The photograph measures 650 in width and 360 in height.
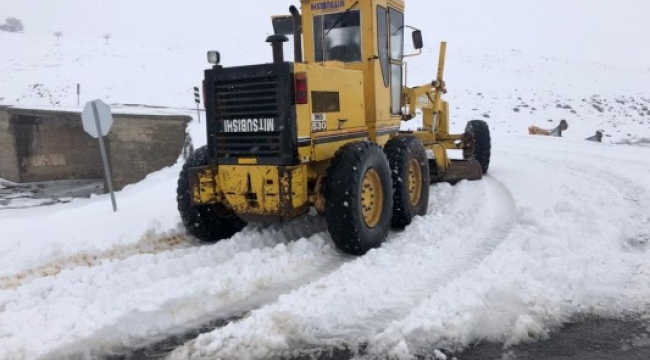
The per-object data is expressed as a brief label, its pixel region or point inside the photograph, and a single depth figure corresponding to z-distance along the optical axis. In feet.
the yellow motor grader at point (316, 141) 16.80
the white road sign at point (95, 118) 26.12
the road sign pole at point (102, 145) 26.12
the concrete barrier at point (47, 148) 75.51
